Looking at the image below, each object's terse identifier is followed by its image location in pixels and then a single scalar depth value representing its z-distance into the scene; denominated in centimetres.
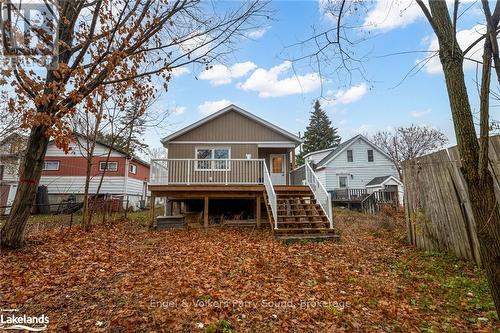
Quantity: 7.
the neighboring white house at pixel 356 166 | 2559
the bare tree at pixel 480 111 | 221
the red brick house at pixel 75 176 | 2003
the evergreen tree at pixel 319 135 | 4344
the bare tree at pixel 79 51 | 527
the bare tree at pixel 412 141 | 2466
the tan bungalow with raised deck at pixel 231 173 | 1050
